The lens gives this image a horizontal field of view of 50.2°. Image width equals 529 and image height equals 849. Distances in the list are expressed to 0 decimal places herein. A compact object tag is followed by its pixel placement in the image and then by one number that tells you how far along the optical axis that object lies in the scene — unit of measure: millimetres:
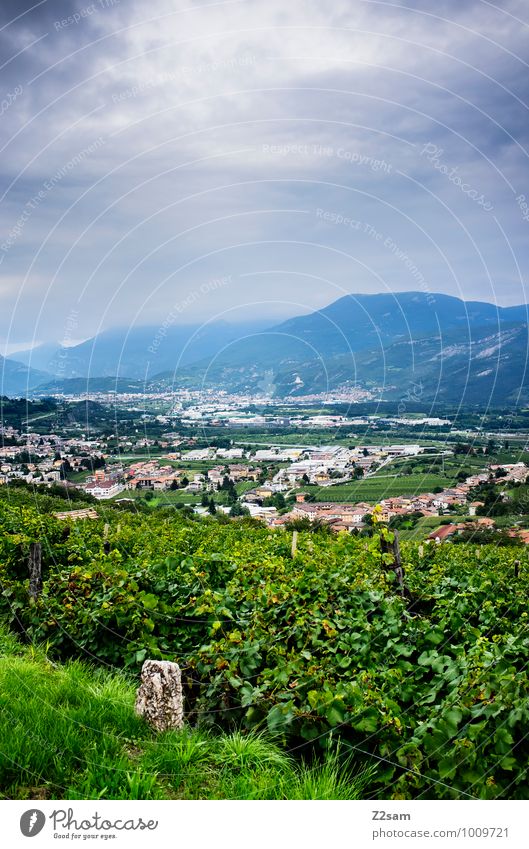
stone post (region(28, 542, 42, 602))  7898
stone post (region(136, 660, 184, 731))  4523
